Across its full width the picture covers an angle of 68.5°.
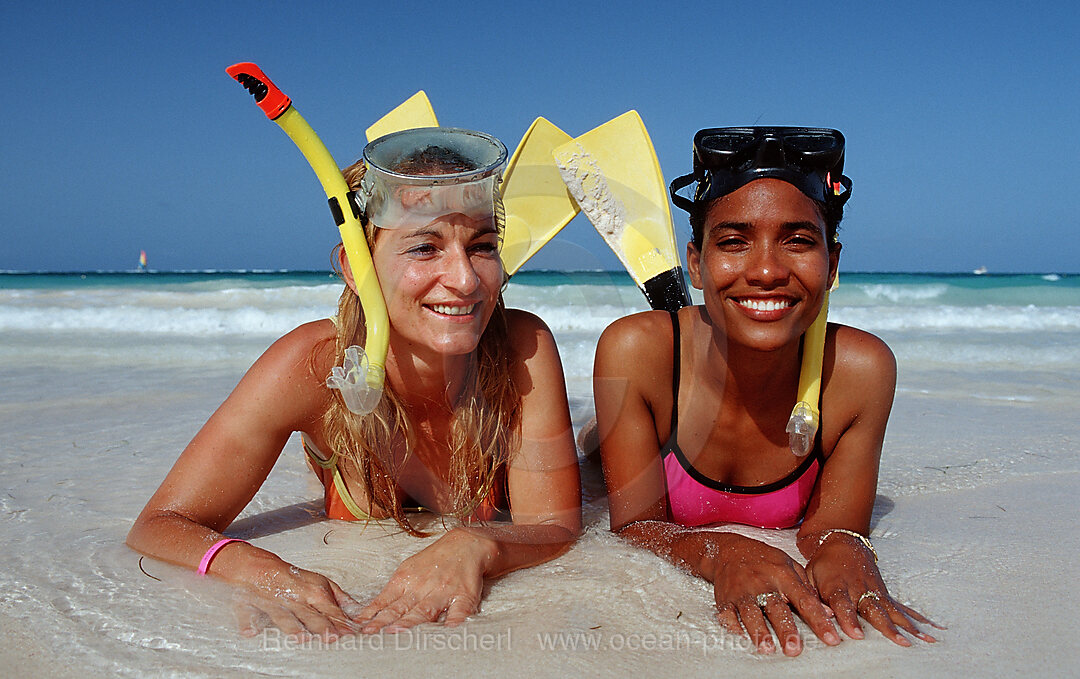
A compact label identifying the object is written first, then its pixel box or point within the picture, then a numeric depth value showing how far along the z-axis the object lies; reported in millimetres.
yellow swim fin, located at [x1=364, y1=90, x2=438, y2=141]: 3334
